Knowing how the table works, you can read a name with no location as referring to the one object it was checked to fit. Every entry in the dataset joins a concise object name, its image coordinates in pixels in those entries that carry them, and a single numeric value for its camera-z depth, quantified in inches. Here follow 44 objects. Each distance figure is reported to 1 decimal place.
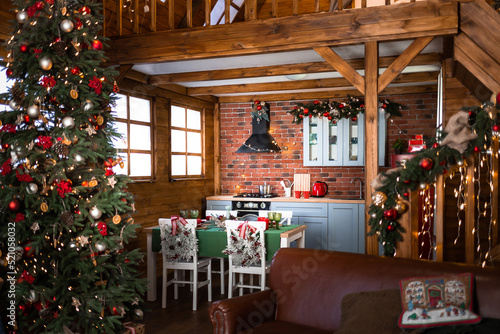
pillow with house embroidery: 89.5
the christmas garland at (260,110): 296.8
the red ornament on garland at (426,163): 123.1
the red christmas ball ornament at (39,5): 132.6
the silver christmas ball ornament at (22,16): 133.2
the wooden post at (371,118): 155.6
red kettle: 280.5
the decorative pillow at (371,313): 94.0
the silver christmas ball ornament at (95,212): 129.4
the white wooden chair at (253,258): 177.2
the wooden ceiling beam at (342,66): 159.0
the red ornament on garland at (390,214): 129.3
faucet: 279.7
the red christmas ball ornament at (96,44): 137.7
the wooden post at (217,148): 311.9
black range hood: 289.6
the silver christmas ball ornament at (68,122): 128.0
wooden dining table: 180.4
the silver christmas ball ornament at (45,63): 129.0
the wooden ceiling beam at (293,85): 233.8
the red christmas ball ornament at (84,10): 137.9
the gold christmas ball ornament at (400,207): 129.3
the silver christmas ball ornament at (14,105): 132.3
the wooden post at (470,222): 134.1
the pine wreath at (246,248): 178.1
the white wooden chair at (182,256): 184.9
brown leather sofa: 106.3
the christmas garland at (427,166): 119.2
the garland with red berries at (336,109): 266.5
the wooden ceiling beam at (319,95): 264.8
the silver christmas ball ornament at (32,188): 125.9
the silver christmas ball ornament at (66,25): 130.4
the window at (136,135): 220.2
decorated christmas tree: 128.2
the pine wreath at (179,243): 185.3
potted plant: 260.5
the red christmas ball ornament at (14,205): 127.2
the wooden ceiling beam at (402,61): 152.5
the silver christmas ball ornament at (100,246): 129.4
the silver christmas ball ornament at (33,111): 129.0
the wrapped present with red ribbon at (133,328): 142.9
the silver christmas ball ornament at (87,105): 130.7
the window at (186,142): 264.8
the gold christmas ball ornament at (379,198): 131.1
